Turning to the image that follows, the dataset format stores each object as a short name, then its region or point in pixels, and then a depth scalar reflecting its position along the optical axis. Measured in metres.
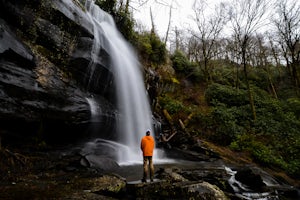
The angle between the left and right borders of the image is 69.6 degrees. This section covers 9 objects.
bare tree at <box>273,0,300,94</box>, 16.77
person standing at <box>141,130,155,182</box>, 5.89
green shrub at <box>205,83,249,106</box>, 20.23
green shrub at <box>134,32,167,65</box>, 17.63
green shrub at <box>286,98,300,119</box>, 19.24
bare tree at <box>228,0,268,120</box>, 17.08
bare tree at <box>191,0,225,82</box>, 21.89
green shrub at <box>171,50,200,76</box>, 24.27
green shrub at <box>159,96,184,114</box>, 16.94
